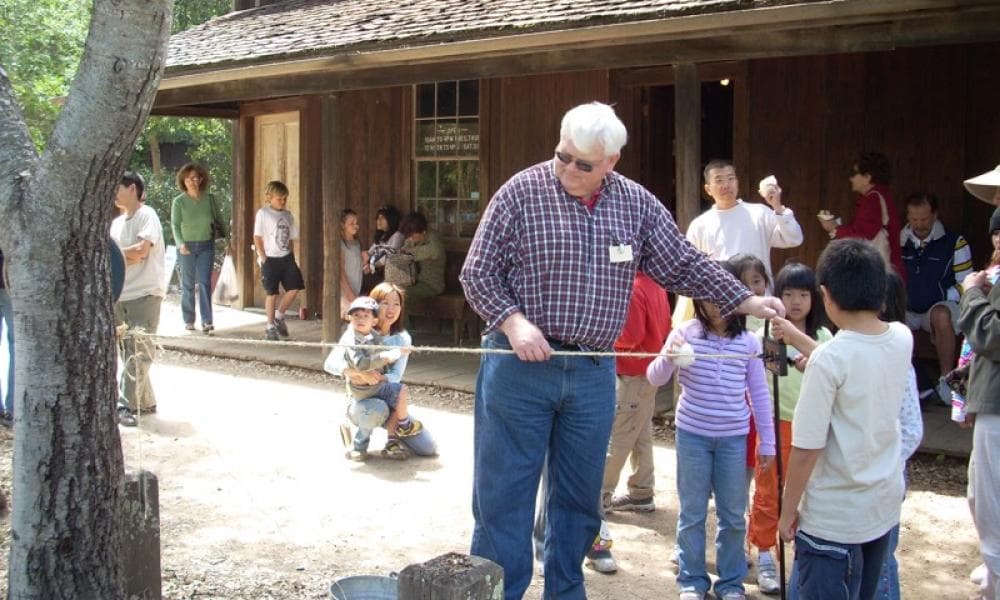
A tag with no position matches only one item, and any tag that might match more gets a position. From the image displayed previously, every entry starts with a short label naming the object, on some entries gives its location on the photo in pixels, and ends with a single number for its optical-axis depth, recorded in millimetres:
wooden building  6879
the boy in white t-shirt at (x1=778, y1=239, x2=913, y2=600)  3242
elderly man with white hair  3809
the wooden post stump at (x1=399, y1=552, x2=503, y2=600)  2660
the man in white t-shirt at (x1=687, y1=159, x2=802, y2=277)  6773
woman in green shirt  11859
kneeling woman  6684
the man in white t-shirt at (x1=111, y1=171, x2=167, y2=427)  7855
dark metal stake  3844
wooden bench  10898
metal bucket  3654
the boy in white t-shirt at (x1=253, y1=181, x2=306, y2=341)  11617
